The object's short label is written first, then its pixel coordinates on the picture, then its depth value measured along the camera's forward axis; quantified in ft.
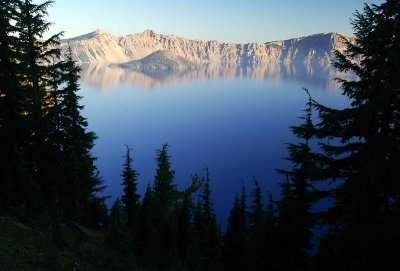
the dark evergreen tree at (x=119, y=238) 63.10
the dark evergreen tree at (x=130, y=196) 120.98
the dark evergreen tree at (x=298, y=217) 47.34
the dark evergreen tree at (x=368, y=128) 37.40
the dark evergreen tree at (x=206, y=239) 87.52
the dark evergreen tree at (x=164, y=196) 114.11
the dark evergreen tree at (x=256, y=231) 48.29
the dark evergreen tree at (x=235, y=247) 77.97
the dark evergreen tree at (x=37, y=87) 77.82
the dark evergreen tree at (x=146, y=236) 78.64
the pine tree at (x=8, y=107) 70.88
